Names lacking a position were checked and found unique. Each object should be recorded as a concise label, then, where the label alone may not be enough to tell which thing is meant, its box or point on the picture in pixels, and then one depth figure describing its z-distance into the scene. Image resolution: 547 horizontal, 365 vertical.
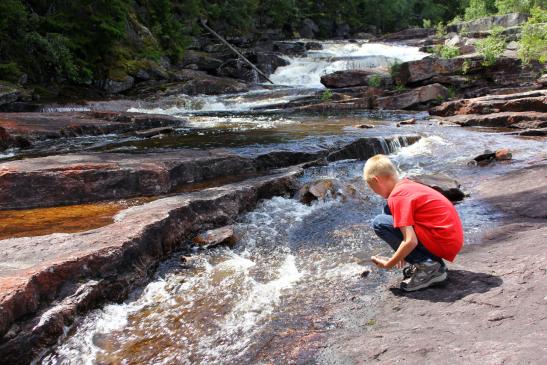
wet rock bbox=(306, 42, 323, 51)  32.62
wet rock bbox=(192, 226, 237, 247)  5.34
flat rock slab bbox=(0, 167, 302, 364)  3.24
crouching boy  3.48
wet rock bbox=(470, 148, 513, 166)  8.72
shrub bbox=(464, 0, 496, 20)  41.50
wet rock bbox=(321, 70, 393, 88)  20.41
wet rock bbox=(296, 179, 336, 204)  6.98
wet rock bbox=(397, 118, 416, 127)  13.15
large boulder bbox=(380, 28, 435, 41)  37.44
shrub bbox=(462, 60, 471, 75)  18.05
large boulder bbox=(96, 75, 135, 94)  20.56
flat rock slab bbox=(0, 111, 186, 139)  10.75
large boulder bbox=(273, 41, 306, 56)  31.55
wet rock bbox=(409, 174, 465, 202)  6.77
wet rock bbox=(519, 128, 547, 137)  10.94
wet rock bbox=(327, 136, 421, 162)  9.37
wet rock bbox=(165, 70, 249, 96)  20.88
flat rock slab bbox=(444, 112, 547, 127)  12.27
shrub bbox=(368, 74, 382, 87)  19.24
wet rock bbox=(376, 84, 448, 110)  17.12
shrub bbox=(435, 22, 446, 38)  28.95
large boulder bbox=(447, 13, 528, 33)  31.48
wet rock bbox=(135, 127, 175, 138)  11.63
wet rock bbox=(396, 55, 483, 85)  18.34
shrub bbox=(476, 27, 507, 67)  17.80
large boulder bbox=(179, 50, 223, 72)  26.88
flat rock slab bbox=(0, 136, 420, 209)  6.19
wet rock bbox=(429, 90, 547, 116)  13.20
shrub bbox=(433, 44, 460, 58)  19.48
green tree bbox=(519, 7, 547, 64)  15.82
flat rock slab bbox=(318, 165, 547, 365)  2.52
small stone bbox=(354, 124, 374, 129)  12.36
